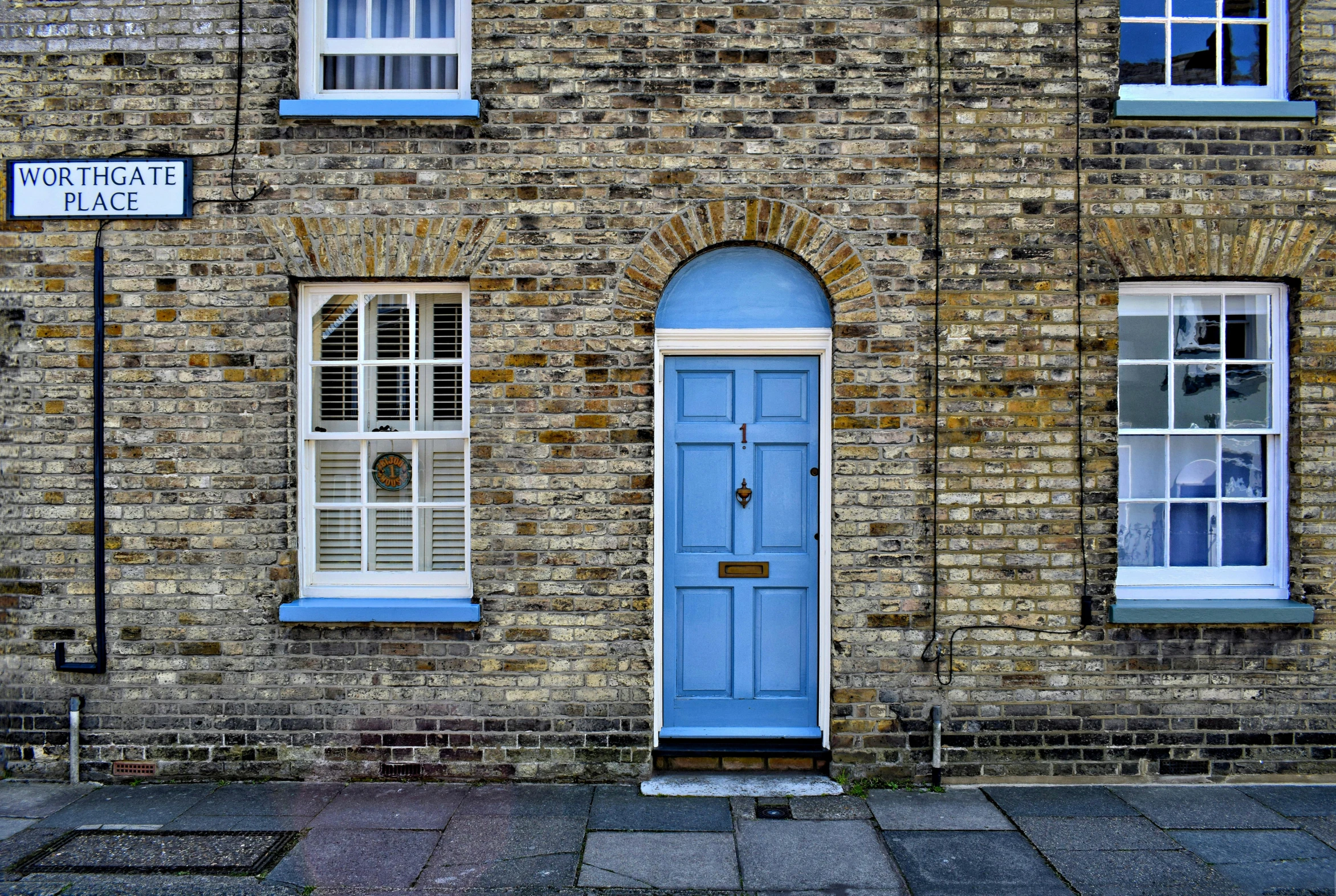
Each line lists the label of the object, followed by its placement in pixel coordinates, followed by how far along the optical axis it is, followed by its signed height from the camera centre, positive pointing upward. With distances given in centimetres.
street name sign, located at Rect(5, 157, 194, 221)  502 +150
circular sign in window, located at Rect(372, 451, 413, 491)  523 -12
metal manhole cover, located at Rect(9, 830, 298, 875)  403 -189
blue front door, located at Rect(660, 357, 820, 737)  512 -55
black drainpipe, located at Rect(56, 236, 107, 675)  502 -28
